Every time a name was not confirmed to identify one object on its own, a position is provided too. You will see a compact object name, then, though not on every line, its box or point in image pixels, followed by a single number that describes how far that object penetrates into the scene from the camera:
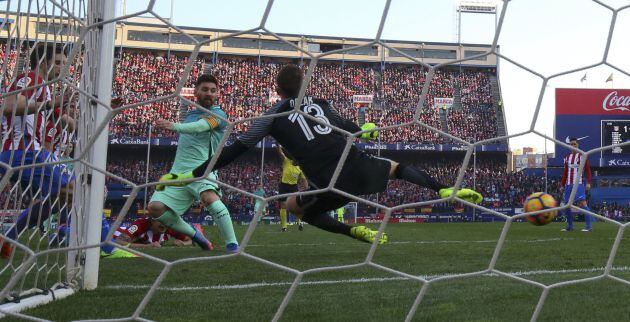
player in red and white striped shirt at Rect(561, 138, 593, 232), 7.23
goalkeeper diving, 2.60
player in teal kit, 4.12
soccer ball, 3.20
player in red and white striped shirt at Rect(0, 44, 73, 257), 2.11
